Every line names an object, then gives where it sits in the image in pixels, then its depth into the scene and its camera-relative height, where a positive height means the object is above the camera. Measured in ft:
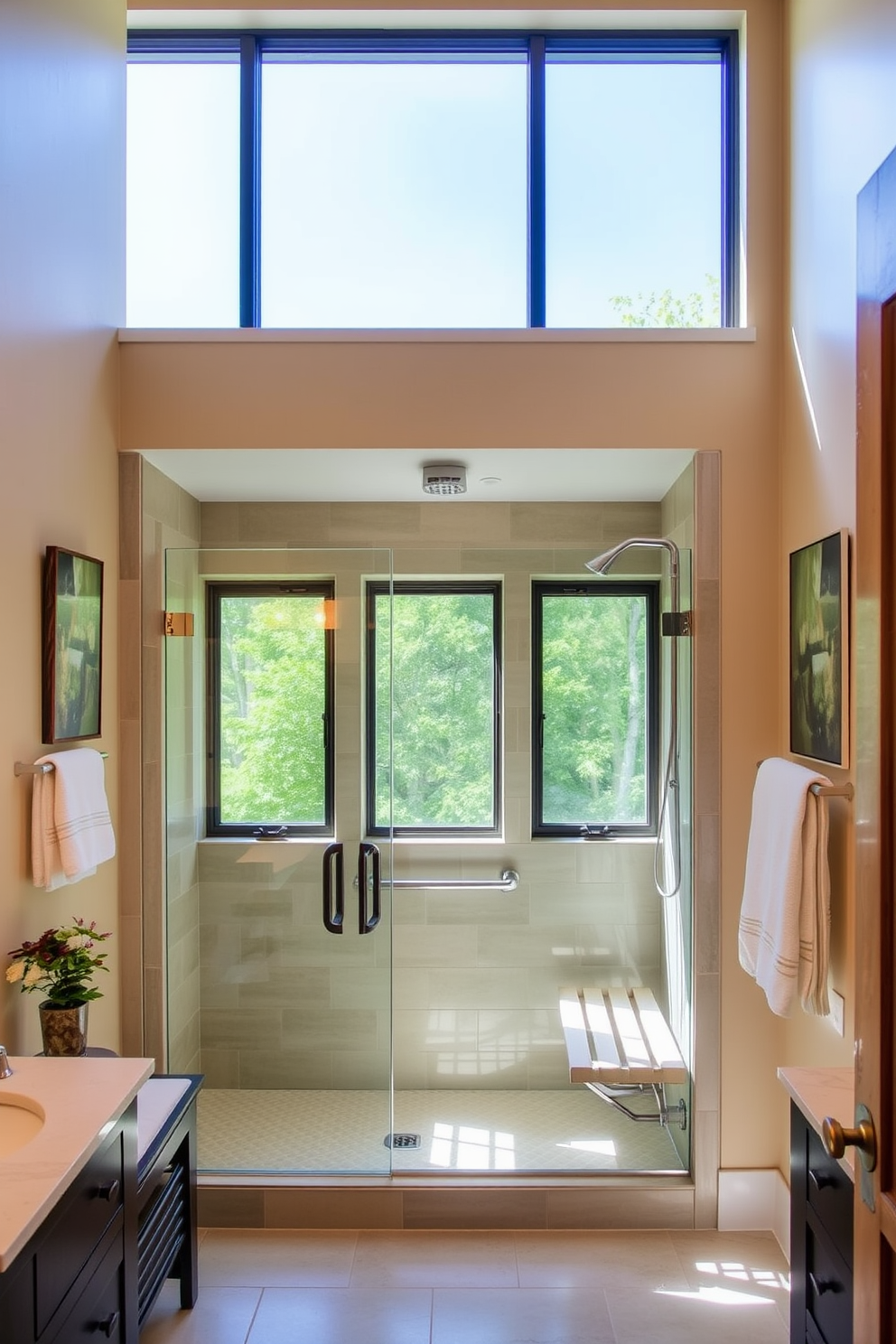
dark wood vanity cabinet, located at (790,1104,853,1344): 4.72 -3.20
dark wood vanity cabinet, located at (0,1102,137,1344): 4.08 -3.02
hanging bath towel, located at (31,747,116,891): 6.67 -1.10
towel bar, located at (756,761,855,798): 6.58 -0.84
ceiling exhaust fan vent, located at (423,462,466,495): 9.05 +2.03
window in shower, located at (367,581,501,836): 9.99 -0.36
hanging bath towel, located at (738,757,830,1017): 6.70 -1.73
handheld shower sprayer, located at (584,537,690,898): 8.93 -0.84
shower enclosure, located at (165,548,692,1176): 8.91 -2.80
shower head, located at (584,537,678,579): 8.90 +1.26
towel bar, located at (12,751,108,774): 6.50 -0.65
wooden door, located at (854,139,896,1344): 3.55 -0.37
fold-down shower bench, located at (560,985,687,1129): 8.70 -3.74
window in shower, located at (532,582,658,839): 9.87 -0.36
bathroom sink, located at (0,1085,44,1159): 4.93 -2.49
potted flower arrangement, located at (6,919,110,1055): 6.42 -2.22
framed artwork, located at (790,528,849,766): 6.73 +0.21
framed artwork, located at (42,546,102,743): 6.95 +0.27
